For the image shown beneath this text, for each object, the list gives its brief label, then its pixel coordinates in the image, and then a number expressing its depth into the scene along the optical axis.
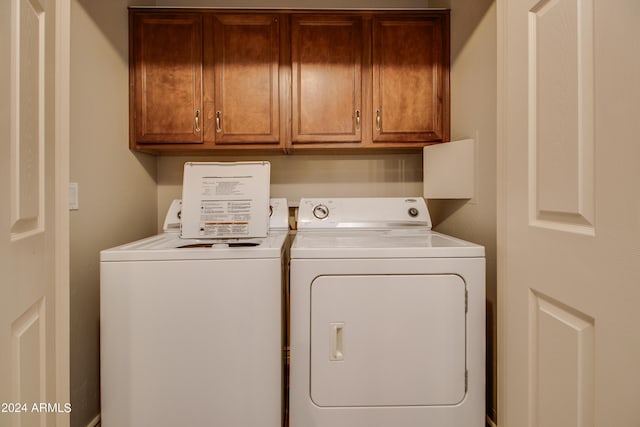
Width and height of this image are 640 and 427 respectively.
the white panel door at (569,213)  0.67
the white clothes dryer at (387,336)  1.30
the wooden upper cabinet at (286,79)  1.88
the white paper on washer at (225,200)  1.70
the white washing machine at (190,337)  1.27
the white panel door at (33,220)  0.71
